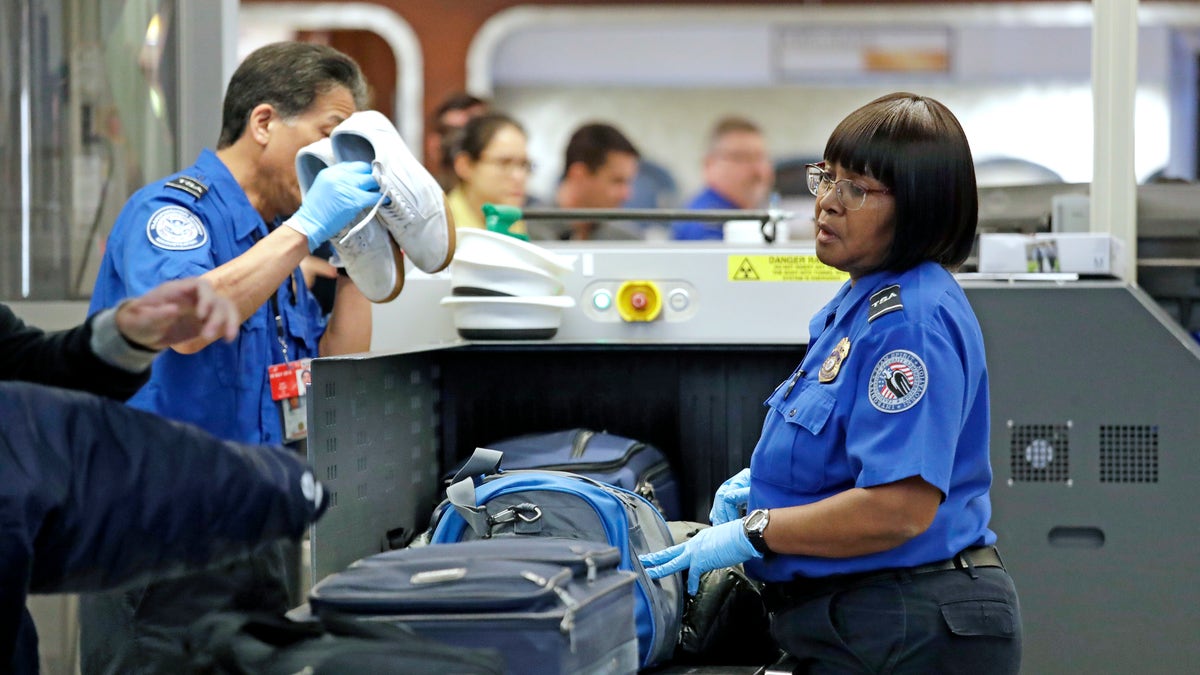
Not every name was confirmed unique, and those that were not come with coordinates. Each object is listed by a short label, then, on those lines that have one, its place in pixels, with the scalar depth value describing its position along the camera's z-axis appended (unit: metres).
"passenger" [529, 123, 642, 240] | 10.98
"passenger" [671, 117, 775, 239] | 13.04
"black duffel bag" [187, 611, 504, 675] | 2.73
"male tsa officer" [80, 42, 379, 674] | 4.47
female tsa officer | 3.46
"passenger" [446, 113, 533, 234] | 8.37
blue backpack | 4.18
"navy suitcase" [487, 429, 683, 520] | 4.91
